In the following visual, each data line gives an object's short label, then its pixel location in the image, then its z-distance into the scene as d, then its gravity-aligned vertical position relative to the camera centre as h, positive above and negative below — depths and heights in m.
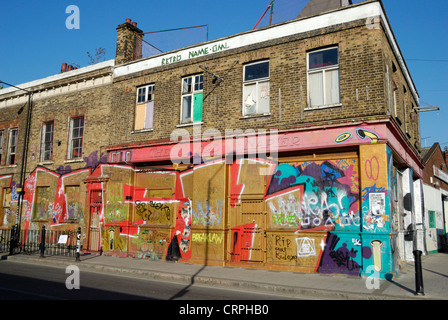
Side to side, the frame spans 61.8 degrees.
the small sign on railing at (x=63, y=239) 15.27 -1.09
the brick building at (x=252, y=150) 11.49 +2.38
